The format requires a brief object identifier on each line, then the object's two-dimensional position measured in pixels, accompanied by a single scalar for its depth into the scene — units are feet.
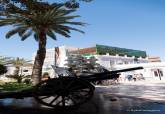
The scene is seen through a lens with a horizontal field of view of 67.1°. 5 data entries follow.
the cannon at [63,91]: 8.74
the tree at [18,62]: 72.54
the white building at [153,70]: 81.48
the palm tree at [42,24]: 35.30
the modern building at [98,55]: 95.50
